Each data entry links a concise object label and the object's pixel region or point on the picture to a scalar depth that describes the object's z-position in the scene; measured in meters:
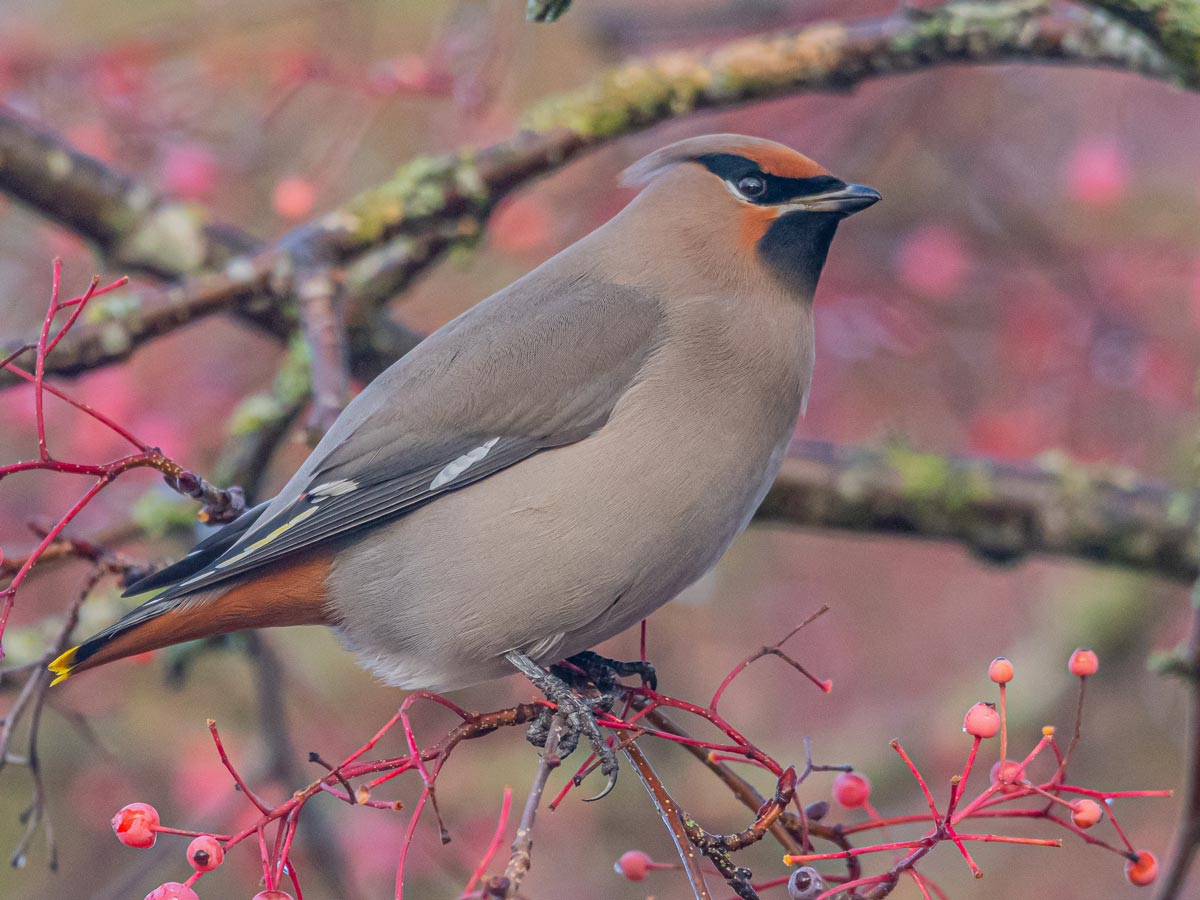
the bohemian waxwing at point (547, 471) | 5.77
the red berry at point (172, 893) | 4.14
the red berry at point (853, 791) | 5.25
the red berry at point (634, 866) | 4.96
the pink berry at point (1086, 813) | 4.36
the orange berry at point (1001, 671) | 4.47
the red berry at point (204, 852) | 4.24
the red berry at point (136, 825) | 4.45
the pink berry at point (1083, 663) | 4.66
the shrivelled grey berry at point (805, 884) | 4.17
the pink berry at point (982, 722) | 4.50
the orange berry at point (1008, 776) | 4.22
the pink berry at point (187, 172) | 10.76
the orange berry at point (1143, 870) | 4.59
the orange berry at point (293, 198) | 9.02
